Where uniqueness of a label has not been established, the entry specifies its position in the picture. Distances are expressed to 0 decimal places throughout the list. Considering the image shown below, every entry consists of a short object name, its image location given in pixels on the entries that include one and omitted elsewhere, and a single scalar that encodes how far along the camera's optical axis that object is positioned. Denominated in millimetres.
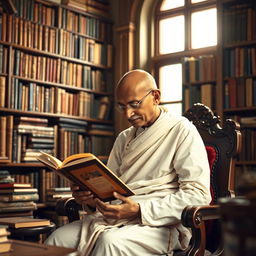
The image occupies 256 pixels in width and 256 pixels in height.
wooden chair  2602
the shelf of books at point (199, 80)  5000
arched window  5430
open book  2053
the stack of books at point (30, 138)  4848
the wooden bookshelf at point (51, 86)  4859
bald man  2234
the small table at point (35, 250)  1737
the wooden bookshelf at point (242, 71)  4648
